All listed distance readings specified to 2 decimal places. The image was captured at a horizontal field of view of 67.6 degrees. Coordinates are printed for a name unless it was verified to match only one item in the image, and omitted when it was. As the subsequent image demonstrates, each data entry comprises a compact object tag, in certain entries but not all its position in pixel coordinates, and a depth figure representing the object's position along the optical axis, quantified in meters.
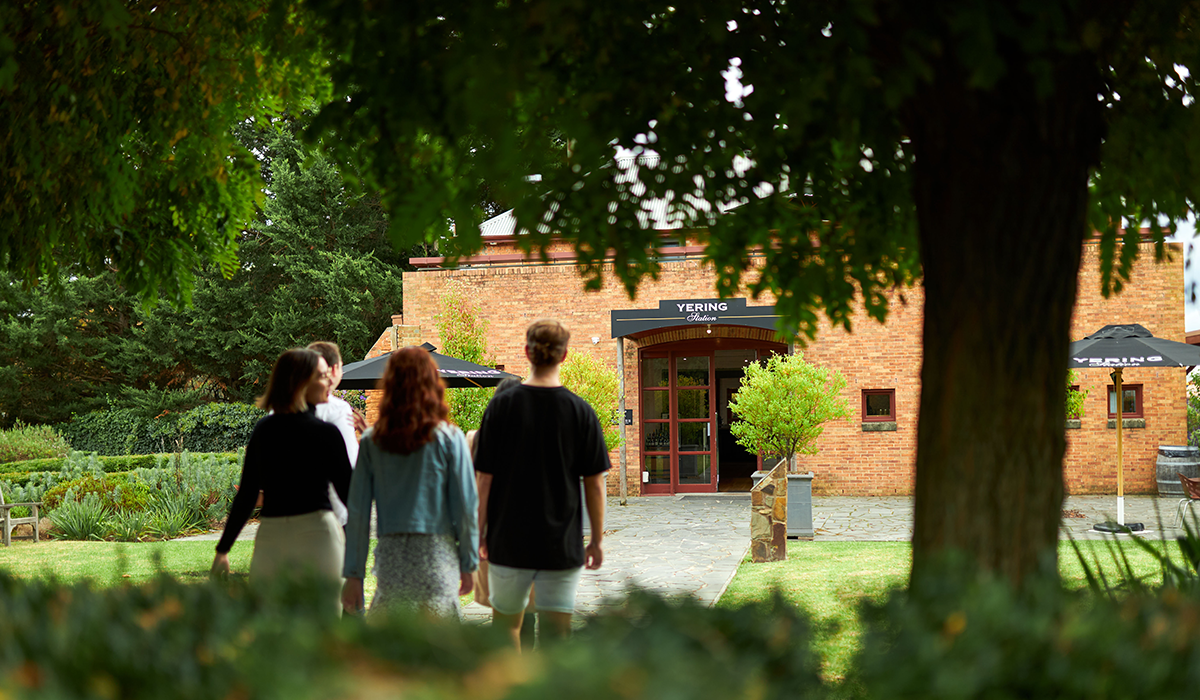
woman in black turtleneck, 4.27
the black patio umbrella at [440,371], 10.86
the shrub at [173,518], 12.09
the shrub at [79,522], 12.02
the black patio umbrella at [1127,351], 11.48
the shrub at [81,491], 13.10
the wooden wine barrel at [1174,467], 16.41
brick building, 17.73
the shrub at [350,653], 1.53
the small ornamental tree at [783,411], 12.77
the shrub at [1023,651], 1.87
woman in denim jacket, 4.06
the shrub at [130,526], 11.97
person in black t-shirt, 4.04
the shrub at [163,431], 24.14
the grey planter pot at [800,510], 11.48
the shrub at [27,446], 19.66
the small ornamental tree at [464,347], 13.30
